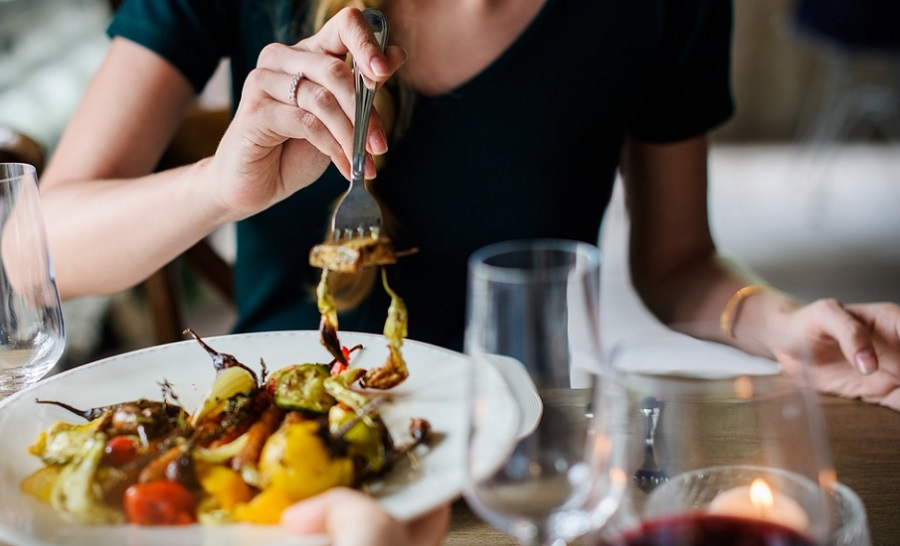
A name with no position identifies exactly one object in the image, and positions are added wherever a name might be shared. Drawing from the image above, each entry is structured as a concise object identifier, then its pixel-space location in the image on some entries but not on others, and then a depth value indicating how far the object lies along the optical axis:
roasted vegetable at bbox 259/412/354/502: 0.58
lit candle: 0.49
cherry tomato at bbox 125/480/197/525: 0.58
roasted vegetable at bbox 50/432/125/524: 0.59
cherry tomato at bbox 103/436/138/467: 0.62
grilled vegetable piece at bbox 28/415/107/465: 0.65
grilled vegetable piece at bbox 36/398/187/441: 0.66
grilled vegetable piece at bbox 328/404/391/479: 0.61
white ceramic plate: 0.57
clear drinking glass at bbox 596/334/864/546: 0.46
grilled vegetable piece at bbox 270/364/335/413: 0.69
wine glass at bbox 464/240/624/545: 0.47
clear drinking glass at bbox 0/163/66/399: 0.79
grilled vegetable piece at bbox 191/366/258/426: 0.68
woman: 1.09
